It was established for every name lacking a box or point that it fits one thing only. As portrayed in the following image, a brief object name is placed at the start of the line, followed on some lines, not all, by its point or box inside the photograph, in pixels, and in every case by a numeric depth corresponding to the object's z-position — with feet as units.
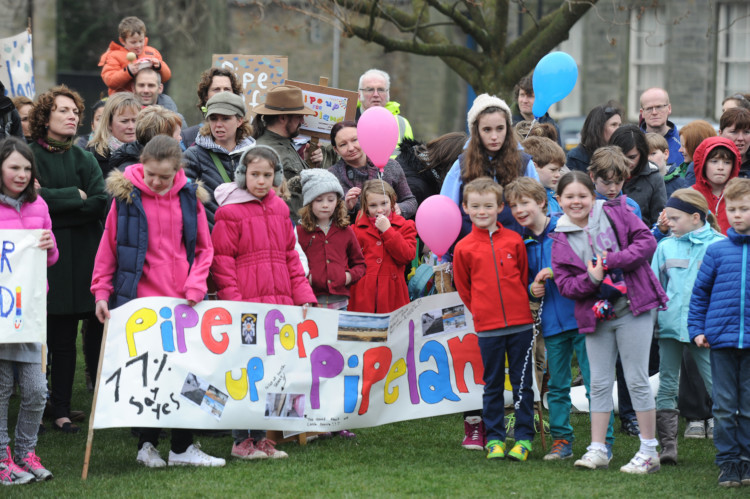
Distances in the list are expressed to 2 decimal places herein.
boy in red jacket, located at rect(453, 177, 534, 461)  43.25
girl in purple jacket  41.11
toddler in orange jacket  59.97
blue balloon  55.03
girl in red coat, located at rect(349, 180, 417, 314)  48.72
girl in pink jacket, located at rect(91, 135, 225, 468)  41.86
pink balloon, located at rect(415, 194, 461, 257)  45.80
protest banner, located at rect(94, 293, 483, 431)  41.46
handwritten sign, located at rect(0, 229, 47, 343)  39.62
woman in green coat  47.91
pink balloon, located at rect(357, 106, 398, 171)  48.67
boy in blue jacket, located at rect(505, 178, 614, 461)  43.53
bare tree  84.78
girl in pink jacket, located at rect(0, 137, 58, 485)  40.50
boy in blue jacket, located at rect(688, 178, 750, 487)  39.90
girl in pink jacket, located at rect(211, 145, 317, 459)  43.58
